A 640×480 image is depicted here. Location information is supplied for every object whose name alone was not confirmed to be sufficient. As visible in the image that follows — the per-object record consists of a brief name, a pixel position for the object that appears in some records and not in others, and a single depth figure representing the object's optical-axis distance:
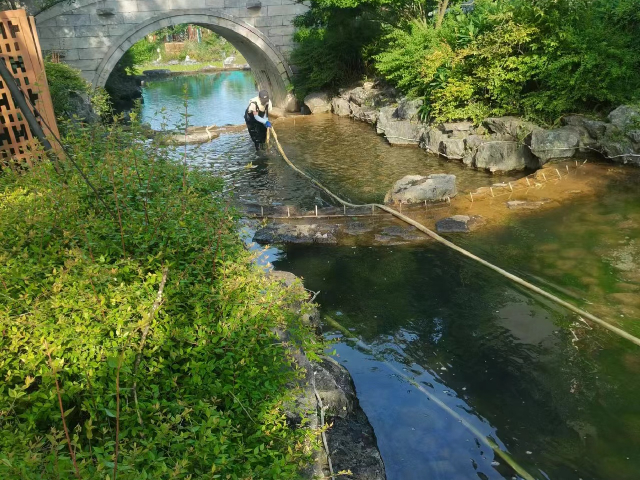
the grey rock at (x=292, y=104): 21.83
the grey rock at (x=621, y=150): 10.62
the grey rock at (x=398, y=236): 8.35
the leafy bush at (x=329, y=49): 19.98
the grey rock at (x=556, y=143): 11.20
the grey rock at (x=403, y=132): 14.77
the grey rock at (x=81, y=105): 14.76
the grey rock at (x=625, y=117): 10.61
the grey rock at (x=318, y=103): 20.84
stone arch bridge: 17.75
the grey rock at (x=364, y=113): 17.64
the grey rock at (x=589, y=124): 11.10
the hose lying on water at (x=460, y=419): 4.21
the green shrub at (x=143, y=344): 2.45
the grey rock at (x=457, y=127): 13.26
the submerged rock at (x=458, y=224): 8.52
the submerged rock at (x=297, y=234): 8.56
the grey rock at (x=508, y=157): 11.79
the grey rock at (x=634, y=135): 10.48
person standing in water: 12.82
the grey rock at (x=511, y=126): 11.75
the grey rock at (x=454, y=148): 12.87
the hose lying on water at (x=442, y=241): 5.13
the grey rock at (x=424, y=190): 9.76
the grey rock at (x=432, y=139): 13.62
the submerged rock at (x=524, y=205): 9.29
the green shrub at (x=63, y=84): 12.62
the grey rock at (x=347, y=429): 3.93
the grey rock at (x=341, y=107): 19.81
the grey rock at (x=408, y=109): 15.15
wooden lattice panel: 6.66
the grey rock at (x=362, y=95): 18.73
